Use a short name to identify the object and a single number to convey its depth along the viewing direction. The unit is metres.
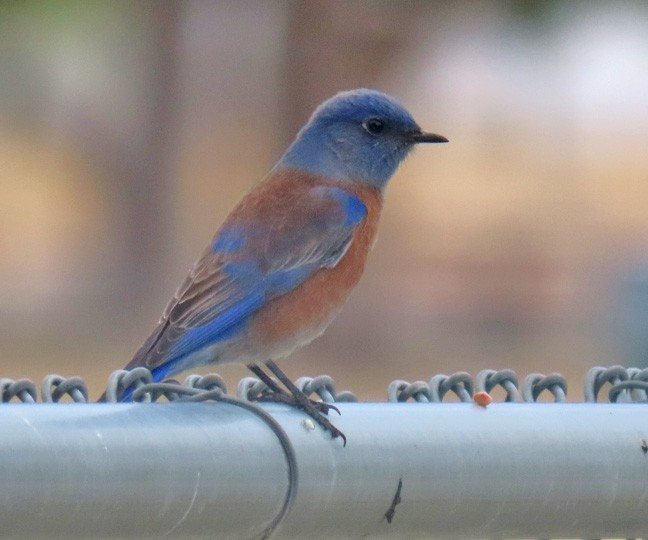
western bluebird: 8.50
